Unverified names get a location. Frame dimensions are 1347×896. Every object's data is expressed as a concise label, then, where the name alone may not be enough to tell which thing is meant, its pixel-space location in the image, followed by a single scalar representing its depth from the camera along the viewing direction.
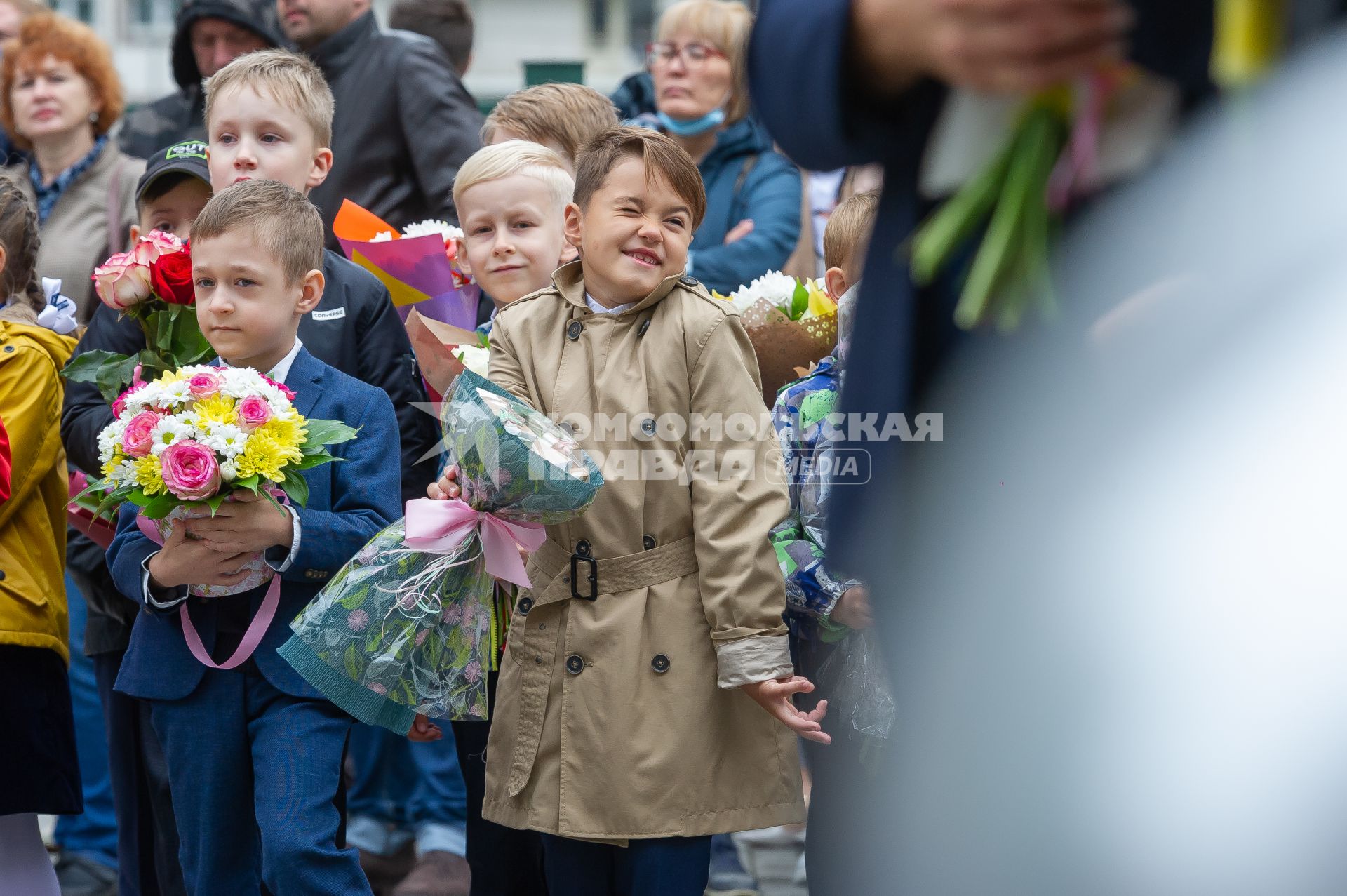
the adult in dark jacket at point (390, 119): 9.38
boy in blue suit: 6.16
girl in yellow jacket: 7.00
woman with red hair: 9.84
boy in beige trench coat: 5.87
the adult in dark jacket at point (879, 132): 2.44
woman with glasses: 9.95
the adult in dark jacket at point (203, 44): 10.25
